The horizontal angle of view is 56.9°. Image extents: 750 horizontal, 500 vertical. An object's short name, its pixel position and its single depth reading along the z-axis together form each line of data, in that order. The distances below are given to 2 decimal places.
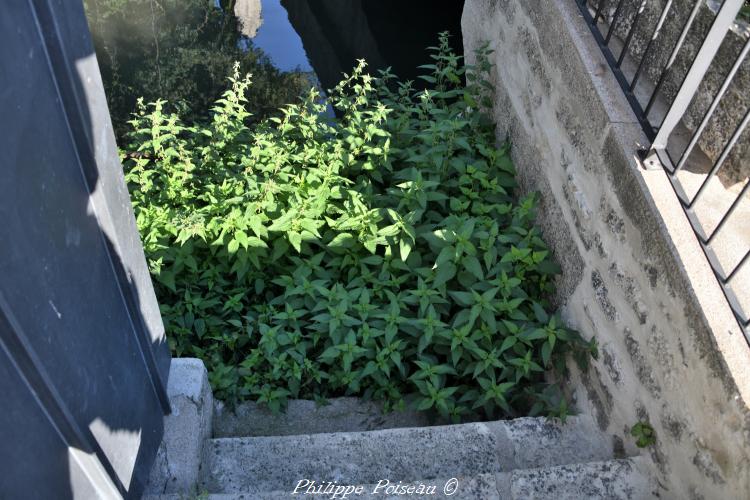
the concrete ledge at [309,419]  3.15
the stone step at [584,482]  2.52
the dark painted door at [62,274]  1.51
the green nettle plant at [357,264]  3.25
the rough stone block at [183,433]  2.52
